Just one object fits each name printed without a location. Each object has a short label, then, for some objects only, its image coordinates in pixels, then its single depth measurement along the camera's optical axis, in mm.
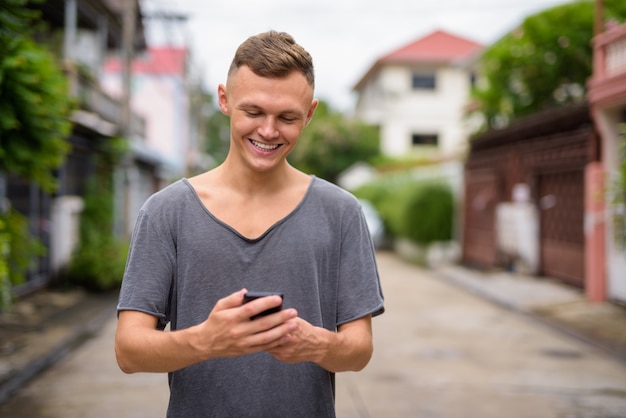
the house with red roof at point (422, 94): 35531
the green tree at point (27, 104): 5539
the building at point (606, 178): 10758
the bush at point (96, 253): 12383
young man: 1690
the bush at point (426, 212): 19297
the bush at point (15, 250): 6445
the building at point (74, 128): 12211
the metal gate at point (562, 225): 12711
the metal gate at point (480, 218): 16838
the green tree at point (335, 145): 38344
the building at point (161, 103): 32062
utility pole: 13548
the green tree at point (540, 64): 15812
